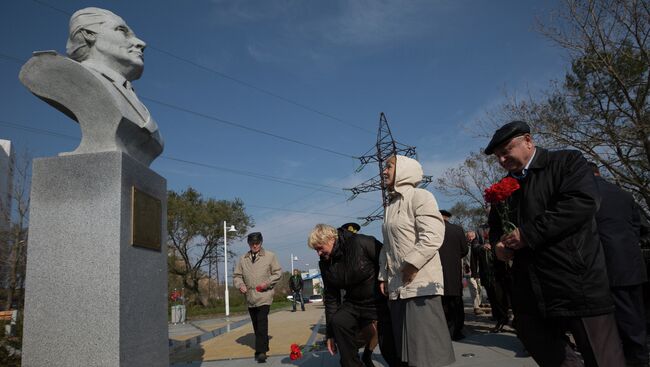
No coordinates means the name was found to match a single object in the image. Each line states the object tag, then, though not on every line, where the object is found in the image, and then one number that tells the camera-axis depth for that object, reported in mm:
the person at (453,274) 5836
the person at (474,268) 7943
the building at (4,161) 39250
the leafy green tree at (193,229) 38281
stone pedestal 3244
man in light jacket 6643
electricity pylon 28344
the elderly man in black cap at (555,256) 2387
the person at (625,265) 3527
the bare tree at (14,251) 22391
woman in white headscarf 3203
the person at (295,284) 21377
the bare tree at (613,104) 10466
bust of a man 3838
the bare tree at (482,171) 19939
